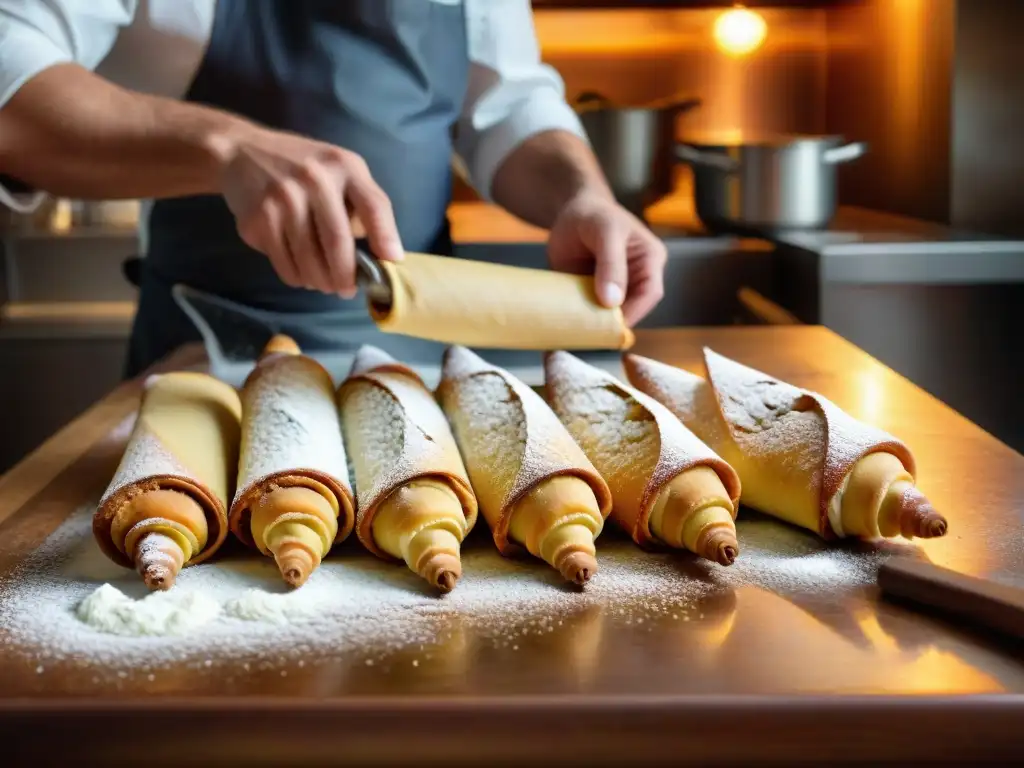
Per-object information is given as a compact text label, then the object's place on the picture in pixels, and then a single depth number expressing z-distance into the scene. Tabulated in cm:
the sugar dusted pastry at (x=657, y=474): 68
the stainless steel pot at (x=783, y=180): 202
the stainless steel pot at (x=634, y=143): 245
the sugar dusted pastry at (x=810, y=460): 69
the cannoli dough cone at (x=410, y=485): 65
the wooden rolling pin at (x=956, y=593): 55
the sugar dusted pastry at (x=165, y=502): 64
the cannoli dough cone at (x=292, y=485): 65
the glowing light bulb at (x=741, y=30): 277
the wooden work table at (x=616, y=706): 48
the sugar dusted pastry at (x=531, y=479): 66
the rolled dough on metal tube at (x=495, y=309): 99
